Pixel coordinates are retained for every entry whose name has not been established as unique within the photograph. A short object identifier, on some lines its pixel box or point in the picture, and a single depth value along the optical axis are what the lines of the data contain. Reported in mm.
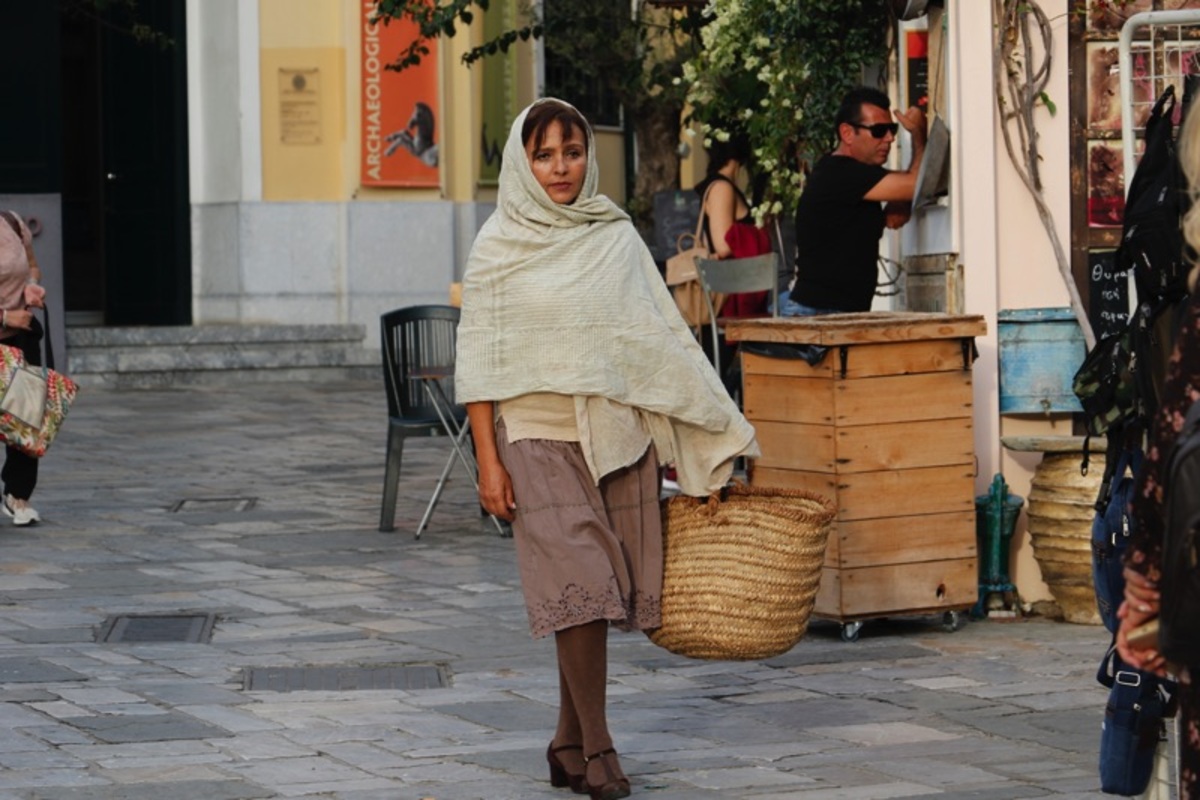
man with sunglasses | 12950
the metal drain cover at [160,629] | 12202
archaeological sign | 30364
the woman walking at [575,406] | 8599
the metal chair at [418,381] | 16016
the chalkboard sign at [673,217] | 27633
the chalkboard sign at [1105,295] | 12624
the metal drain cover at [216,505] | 17663
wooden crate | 11844
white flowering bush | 16840
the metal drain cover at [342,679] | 10858
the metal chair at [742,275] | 17327
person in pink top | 16547
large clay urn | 12072
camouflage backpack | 8230
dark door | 30906
